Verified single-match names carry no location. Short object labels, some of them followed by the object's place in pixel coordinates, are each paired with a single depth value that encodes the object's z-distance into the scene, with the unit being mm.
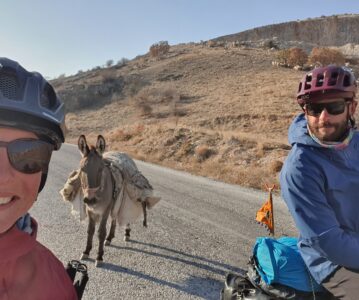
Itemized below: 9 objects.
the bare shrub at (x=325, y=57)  54250
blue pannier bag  2732
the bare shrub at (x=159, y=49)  75500
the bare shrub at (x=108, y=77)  62469
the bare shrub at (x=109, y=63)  78625
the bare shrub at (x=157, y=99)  41553
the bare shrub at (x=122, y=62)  75975
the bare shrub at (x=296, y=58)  53938
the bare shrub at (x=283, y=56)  54650
